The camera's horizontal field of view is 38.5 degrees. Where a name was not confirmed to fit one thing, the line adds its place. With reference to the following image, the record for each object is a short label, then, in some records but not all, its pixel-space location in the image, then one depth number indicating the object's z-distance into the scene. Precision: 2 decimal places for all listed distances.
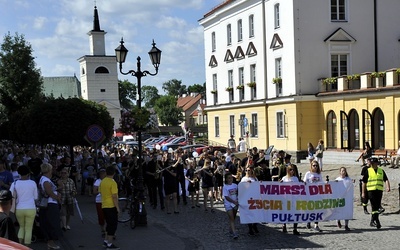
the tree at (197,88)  170.55
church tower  108.44
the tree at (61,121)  26.45
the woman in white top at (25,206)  11.16
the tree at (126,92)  146.62
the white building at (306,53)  37.94
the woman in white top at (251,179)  14.08
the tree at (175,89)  197.75
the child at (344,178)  14.77
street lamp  17.25
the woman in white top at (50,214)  12.17
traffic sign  19.75
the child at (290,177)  14.40
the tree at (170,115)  124.38
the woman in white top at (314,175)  14.54
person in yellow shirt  12.11
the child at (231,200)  13.55
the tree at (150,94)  181.62
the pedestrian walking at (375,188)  14.44
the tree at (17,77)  46.16
